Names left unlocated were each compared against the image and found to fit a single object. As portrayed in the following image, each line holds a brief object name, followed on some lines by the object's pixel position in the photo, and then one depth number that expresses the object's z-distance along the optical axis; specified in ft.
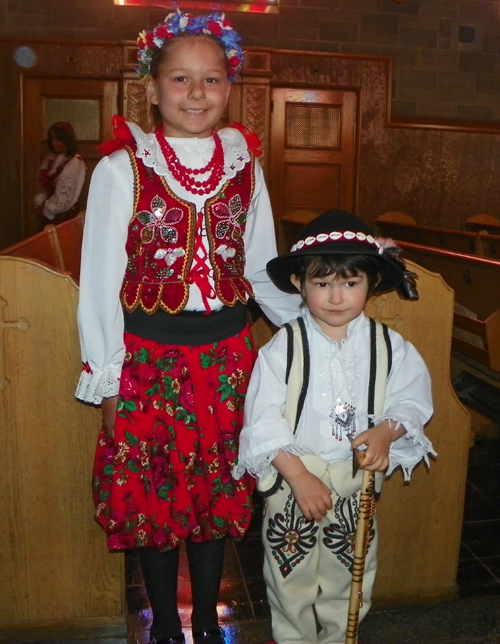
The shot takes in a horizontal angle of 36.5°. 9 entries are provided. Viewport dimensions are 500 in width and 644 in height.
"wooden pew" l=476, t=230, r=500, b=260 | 16.34
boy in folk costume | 5.52
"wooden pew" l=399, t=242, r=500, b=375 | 11.07
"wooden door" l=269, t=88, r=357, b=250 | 25.99
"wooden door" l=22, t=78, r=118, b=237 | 24.59
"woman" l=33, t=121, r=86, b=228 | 23.13
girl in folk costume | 5.82
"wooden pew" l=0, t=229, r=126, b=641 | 6.59
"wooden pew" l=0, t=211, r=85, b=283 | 8.31
